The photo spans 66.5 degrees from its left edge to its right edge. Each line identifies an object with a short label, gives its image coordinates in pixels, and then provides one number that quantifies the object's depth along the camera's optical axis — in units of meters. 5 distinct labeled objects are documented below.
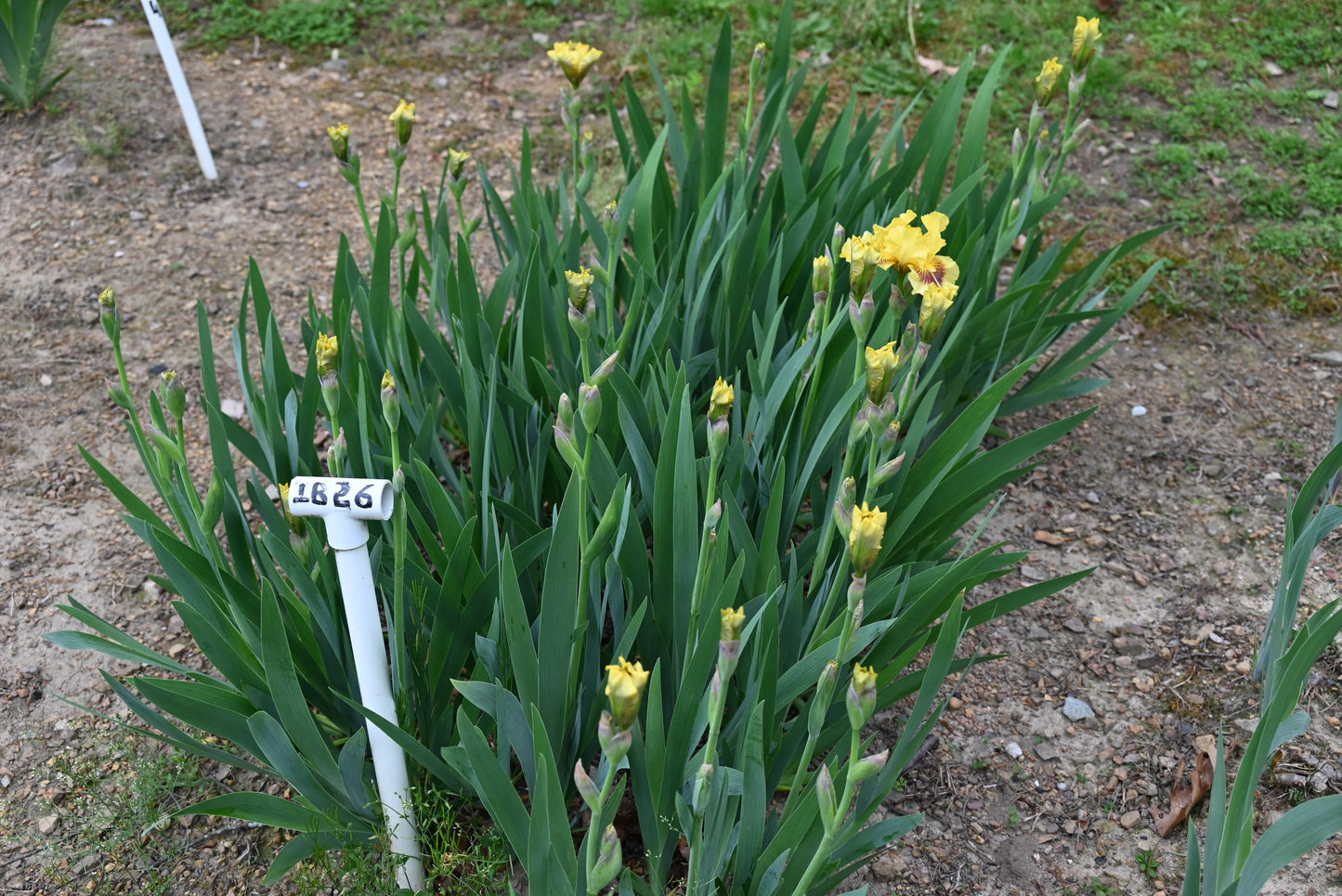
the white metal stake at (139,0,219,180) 2.65
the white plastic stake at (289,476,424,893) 1.17
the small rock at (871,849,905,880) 1.50
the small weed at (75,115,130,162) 3.07
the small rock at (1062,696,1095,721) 1.75
